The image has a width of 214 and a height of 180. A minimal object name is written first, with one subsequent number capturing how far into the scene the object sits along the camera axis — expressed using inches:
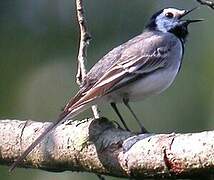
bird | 303.0
